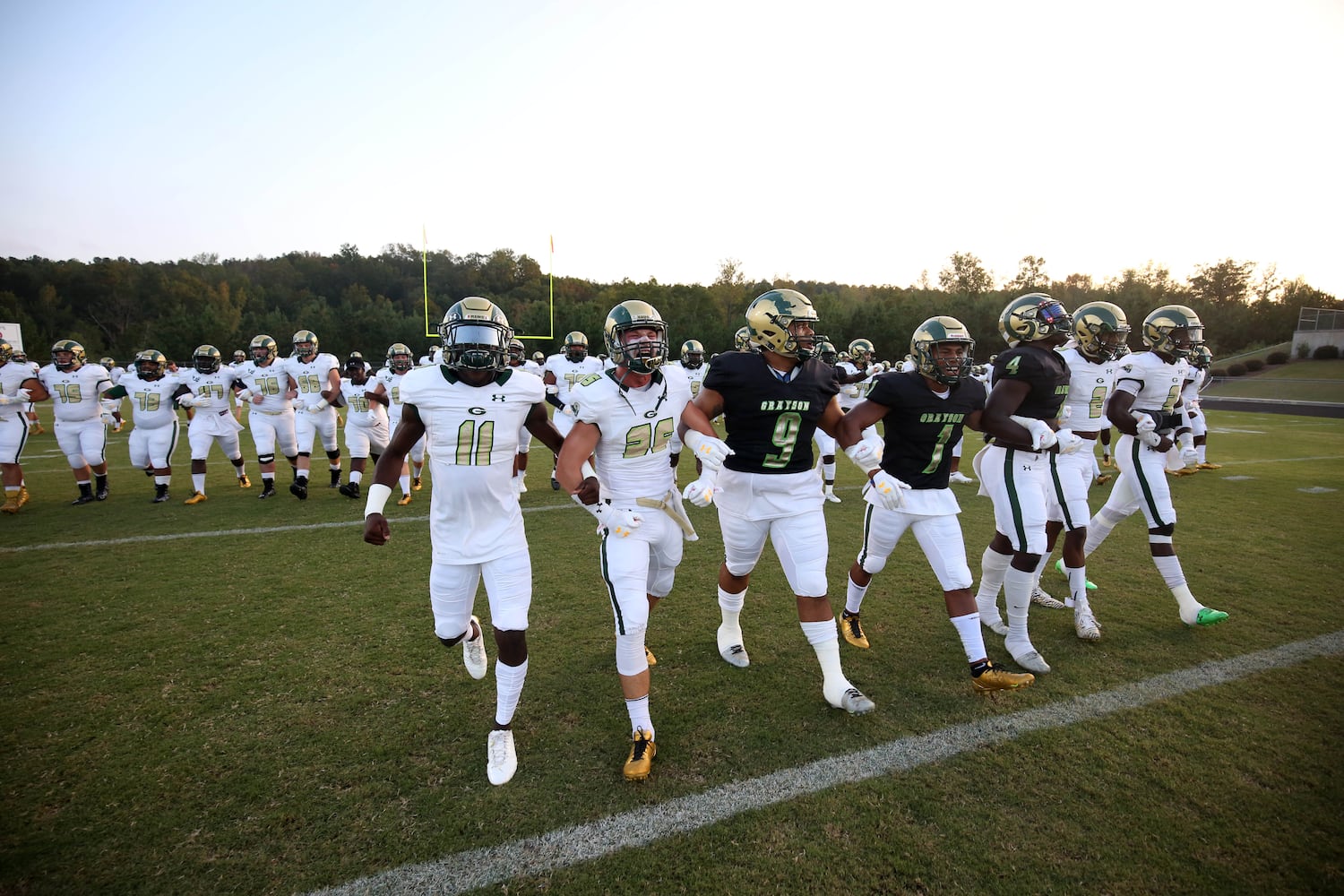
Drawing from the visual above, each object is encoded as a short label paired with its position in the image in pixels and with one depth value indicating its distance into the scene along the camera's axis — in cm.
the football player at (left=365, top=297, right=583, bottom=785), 362
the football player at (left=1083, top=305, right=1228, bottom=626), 548
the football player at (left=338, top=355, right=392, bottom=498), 1021
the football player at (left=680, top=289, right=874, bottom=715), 402
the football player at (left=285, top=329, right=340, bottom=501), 1022
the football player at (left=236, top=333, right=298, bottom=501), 1023
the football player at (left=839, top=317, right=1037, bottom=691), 423
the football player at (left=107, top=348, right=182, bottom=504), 991
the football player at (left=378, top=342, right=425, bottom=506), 1064
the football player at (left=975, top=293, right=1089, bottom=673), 471
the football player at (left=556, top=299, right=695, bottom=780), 366
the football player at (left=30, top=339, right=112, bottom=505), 970
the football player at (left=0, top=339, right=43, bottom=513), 925
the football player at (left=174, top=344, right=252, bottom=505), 1021
